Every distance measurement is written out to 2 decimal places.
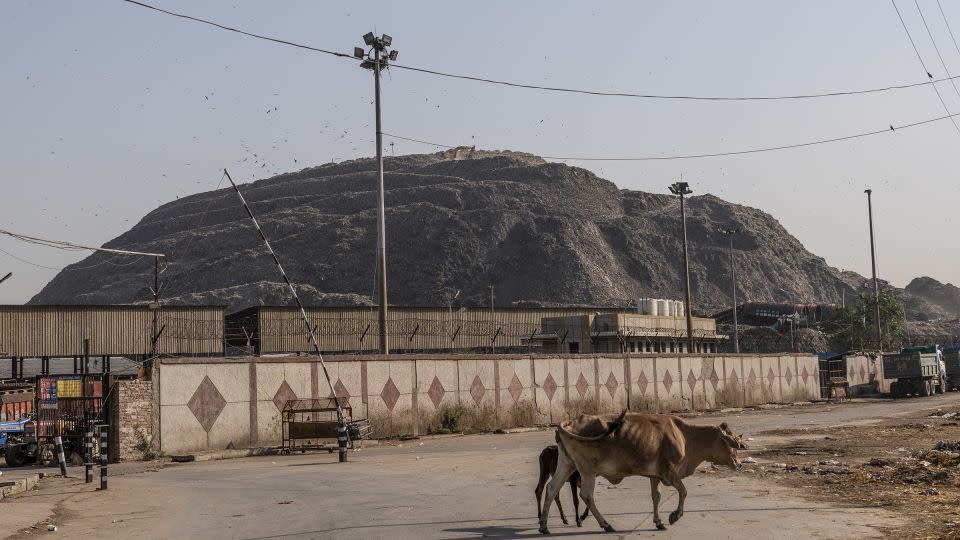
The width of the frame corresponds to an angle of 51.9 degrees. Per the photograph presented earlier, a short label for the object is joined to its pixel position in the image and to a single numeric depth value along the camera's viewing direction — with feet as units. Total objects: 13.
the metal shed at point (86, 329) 196.95
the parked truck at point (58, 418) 97.66
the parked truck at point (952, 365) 270.05
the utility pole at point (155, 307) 99.87
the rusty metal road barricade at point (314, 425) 103.45
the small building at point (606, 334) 215.51
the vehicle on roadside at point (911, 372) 232.32
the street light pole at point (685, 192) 208.57
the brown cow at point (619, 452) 45.09
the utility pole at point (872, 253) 298.52
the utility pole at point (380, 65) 128.06
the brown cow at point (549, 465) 48.88
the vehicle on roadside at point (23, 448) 97.45
